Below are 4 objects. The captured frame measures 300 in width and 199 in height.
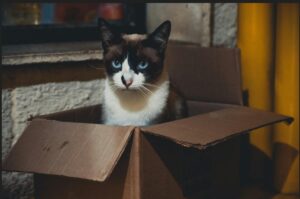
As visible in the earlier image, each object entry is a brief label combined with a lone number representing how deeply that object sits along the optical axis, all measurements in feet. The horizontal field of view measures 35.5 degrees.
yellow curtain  5.27
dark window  5.88
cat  4.20
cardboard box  3.28
